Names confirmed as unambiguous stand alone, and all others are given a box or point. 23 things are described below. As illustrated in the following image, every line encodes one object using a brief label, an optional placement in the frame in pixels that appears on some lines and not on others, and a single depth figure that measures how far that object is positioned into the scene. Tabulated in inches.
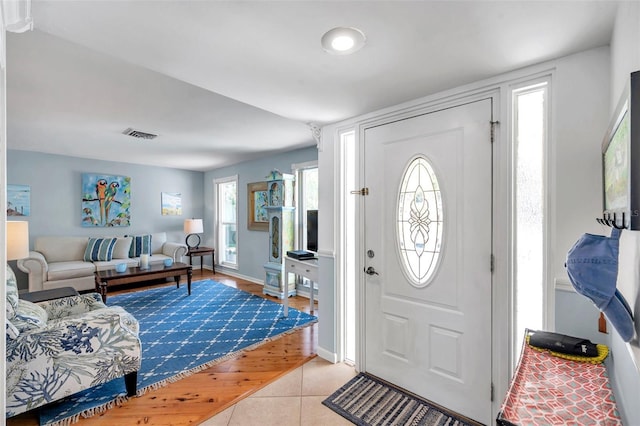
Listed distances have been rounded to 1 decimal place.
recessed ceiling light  50.5
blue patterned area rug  82.2
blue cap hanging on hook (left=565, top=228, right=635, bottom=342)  31.5
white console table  128.2
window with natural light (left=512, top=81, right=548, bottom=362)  64.4
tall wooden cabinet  174.2
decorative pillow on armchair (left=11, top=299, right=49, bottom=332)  71.4
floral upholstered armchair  66.0
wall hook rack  28.9
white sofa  165.0
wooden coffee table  154.5
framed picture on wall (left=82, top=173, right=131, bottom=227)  207.8
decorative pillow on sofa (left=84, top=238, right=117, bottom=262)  193.5
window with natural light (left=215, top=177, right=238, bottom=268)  246.1
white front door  70.4
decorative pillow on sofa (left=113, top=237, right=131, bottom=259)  203.6
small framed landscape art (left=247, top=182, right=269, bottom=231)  205.9
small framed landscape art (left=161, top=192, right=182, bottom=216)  245.6
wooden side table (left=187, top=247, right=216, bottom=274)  237.0
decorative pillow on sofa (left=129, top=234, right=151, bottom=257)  213.1
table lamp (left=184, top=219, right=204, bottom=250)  239.0
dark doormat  72.0
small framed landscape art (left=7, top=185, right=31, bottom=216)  180.7
